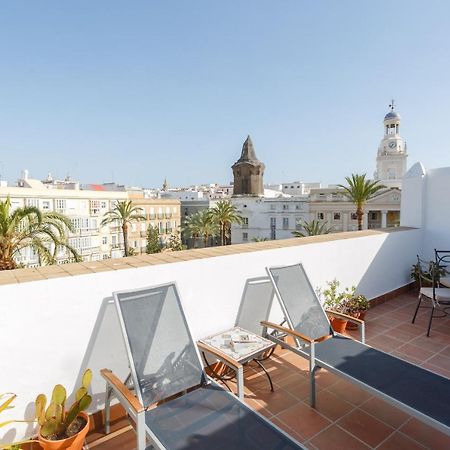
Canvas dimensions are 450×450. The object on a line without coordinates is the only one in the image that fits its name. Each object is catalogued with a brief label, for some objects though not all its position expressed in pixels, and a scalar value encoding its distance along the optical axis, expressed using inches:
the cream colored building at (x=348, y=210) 1545.6
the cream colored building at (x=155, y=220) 1678.2
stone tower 2121.1
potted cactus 83.2
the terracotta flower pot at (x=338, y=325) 172.4
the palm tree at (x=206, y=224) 1279.5
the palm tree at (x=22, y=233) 333.1
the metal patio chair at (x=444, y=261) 225.4
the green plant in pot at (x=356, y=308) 188.5
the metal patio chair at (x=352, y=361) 91.1
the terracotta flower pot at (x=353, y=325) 187.8
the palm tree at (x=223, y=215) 1215.6
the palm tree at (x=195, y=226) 1325.4
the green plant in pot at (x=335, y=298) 184.5
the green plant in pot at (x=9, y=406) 74.2
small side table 102.8
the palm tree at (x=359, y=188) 726.5
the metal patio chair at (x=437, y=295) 175.2
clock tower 2408.0
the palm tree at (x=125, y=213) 1046.4
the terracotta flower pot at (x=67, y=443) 82.7
